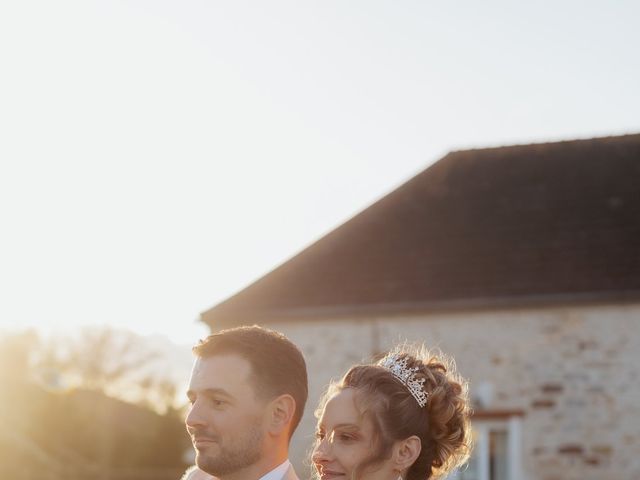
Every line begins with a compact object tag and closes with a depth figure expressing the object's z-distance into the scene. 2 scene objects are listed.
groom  3.62
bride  3.84
